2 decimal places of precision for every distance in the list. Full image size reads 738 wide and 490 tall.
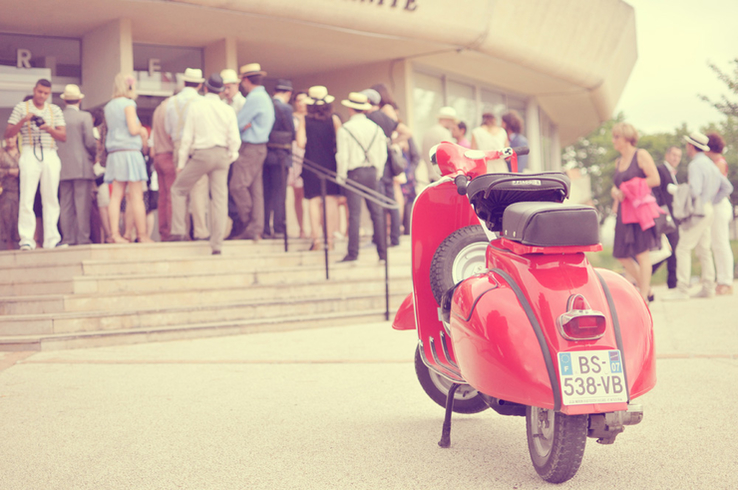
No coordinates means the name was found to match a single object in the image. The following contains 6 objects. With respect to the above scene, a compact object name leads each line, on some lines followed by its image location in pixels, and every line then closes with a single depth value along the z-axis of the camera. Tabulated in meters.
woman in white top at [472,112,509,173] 9.60
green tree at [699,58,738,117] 19.08
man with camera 8.80
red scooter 2.83
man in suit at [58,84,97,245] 9.03
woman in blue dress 8.85
